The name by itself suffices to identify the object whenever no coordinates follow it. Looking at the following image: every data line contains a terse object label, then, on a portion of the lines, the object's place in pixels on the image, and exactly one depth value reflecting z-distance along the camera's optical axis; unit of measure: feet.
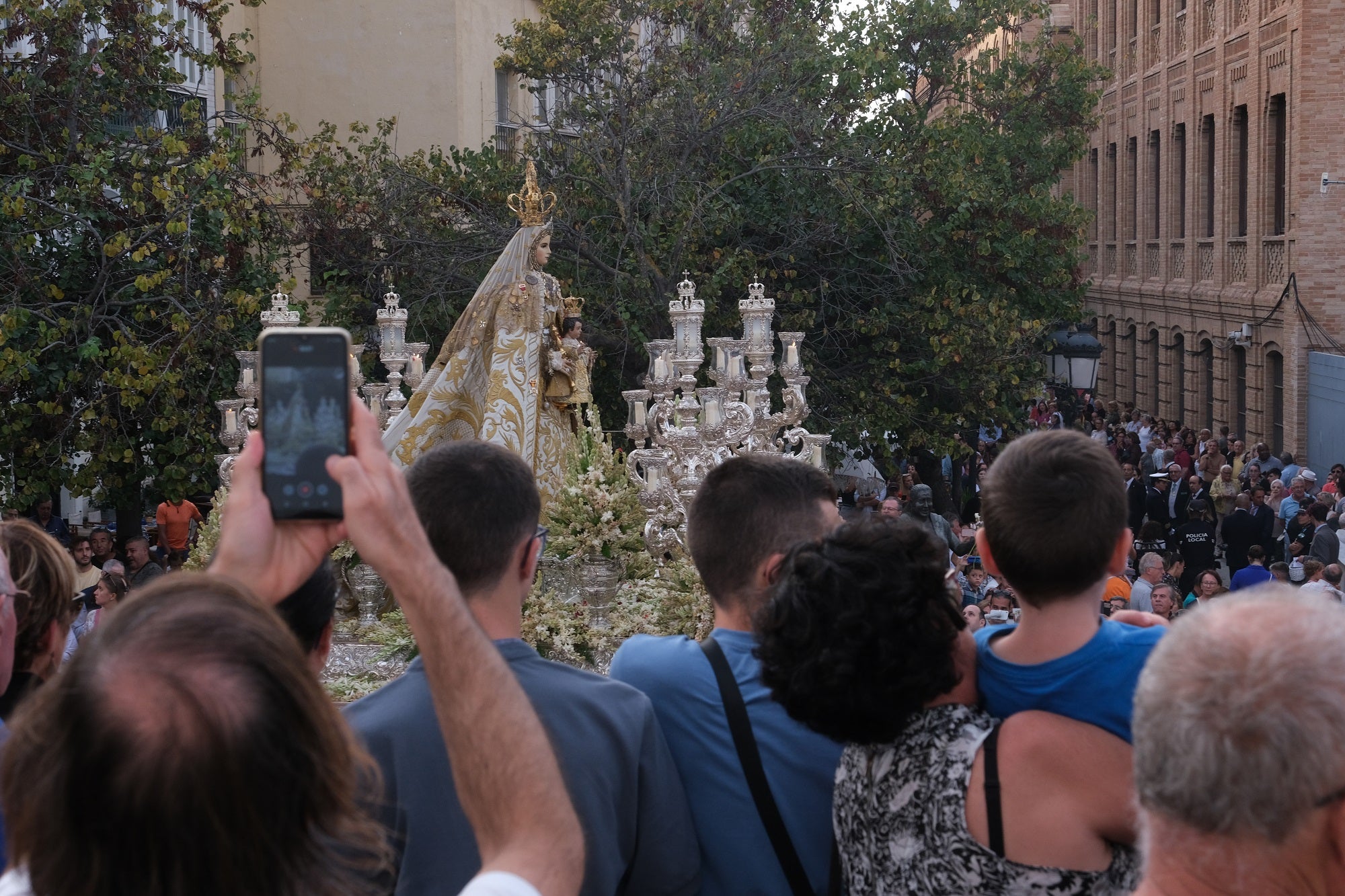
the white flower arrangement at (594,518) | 24.88
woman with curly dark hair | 7.22
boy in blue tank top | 7.73
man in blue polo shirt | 8.75
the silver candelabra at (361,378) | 29.46
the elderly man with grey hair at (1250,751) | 5.52
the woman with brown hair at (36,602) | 9.50
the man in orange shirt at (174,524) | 41.45
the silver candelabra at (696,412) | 22.93
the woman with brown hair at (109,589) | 27.22
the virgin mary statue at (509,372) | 27.17
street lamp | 50.24
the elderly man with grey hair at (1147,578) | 33.50
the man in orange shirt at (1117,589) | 31.48
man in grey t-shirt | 7.99
